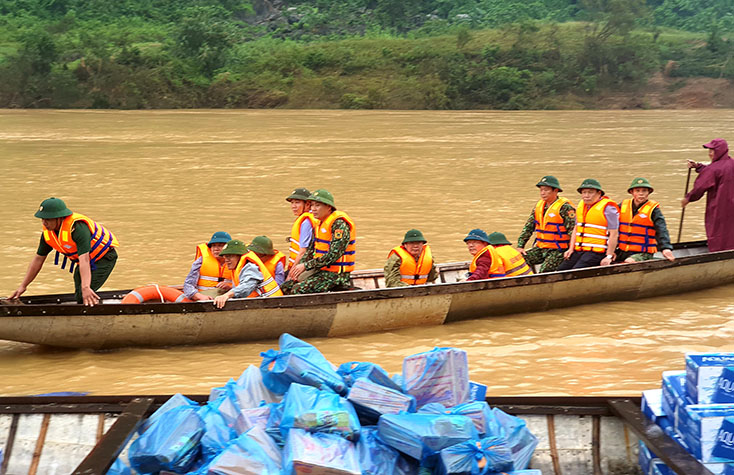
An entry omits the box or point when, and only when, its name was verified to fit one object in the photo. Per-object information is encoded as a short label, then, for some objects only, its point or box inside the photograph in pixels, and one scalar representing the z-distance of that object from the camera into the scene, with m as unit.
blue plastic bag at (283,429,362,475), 3.46
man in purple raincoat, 9.71
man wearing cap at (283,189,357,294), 8.05
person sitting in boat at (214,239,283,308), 7.64
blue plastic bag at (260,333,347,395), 4.03
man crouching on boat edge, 7.32
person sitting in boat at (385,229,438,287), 8.34
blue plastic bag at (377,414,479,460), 3.70
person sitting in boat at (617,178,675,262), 9.08
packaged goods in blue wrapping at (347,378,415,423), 3.91
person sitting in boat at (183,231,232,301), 8.06
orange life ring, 7.92
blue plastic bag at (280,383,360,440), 3.66
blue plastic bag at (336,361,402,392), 4.07
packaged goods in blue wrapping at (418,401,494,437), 3.90
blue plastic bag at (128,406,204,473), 3.78
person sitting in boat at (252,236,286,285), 8.16
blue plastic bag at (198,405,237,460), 3.89
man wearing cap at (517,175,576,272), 9.33
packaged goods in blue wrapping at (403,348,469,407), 4.16
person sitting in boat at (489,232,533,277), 8.57
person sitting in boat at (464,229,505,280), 8.45
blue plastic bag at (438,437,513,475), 3.66
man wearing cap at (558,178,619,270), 9.02
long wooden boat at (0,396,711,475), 4.35
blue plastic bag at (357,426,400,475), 3.67
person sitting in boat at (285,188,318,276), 8.24
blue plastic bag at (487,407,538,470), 3.93
